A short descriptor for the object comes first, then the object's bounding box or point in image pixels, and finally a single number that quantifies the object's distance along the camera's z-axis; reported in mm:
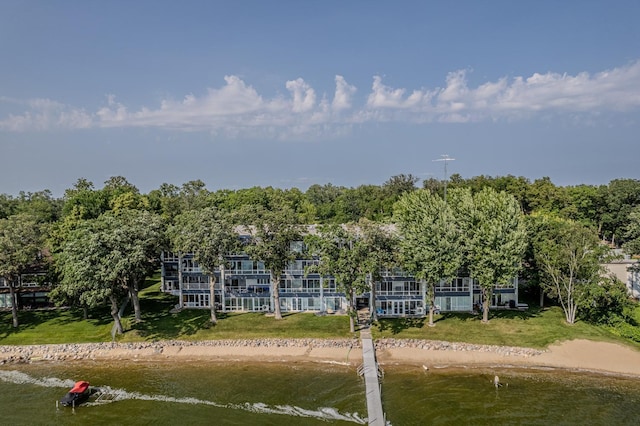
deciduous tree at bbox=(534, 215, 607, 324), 50688
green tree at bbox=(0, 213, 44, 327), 51312
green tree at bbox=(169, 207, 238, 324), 52812
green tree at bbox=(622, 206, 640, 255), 58575
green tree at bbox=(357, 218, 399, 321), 49438
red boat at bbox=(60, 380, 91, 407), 38344
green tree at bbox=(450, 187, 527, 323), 49781
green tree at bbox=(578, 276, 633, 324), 49938
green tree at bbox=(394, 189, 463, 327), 49719
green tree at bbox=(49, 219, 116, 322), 47906
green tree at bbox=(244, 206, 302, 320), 53812
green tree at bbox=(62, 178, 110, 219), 83975
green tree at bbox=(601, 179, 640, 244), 95062
